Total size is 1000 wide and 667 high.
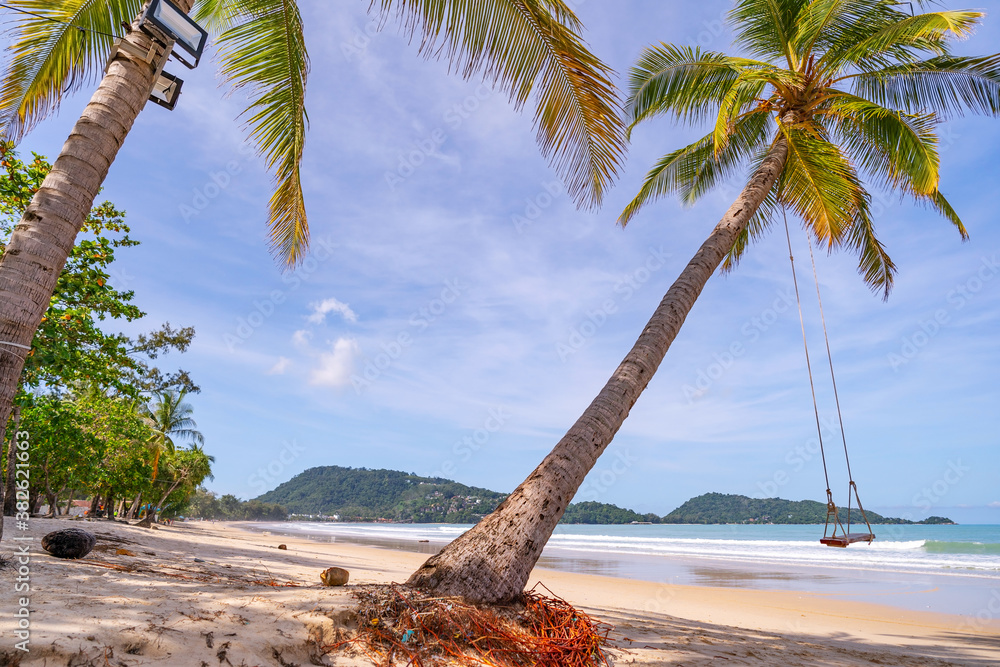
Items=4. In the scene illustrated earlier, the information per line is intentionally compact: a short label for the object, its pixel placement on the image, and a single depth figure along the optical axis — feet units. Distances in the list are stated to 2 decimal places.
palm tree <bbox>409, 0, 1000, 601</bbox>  20.84
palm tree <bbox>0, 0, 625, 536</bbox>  9.46
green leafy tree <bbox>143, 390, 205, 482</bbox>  94.58
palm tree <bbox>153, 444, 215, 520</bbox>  94.17
